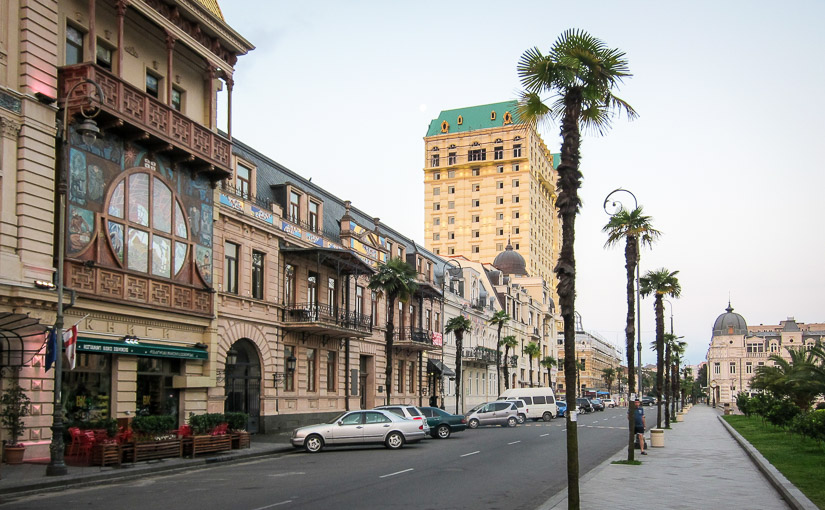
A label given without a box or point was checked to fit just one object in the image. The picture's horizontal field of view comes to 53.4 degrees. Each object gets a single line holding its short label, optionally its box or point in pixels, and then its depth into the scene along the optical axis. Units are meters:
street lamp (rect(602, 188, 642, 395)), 28.30
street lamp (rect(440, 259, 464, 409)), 65.19
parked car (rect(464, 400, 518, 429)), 49.34
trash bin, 29.69
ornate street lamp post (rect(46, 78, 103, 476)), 19.20
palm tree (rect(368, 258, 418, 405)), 42.47
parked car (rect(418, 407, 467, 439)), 36.97
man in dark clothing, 26.66
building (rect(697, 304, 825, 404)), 181.88
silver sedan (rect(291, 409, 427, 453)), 28.77
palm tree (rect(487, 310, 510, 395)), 70.69
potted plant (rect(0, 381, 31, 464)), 20.64
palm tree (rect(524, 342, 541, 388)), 88.44
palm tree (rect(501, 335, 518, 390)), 73.31
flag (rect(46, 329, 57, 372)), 21.17
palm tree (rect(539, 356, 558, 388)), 99.56
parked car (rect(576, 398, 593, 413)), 79.88
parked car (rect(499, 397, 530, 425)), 56.03
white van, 61.47
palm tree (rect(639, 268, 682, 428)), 46.88
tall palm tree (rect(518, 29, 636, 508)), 14.37
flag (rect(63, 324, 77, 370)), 20.61
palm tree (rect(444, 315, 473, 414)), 57.14
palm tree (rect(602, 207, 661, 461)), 29.00
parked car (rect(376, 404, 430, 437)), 30.98
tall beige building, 120.31
